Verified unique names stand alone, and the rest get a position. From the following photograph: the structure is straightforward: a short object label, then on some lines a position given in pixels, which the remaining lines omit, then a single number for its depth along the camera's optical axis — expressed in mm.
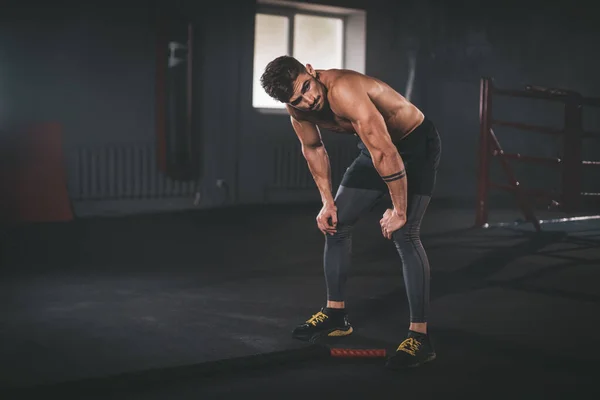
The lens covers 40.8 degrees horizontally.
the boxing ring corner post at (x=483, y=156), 8133
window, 10969
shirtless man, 3314
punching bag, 9570
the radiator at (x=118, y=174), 9352
